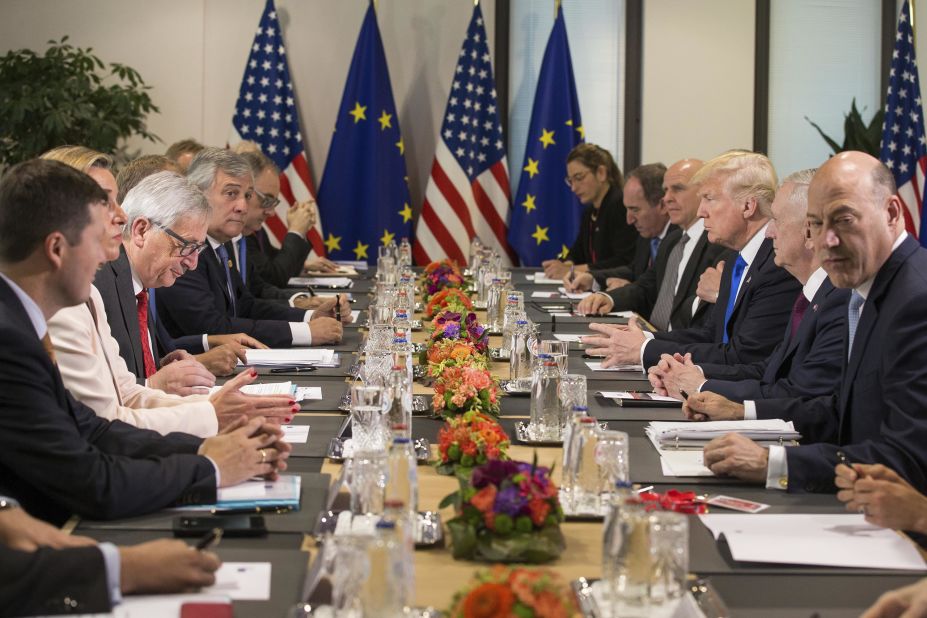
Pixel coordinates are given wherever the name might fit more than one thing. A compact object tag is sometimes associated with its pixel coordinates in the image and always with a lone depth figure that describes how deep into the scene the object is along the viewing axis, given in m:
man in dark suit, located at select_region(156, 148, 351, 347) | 4.75
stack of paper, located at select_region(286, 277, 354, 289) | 6.85
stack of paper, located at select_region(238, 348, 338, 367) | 4.12
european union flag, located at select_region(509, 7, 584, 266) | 9.28
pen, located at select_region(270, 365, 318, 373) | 3.99
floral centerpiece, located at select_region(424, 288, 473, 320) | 4.70
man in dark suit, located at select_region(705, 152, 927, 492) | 2.56
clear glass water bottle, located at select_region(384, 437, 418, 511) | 2.11
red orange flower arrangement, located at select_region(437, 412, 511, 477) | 2.52
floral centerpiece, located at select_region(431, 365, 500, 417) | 3.15
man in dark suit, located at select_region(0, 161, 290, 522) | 2.18
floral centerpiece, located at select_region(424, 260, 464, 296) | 5.89
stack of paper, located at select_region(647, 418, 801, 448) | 2.86
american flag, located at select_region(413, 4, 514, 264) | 9.16
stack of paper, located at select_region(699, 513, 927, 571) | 2.05
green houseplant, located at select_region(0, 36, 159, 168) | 7.84
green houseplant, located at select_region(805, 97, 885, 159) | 8.78
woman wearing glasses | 7.86
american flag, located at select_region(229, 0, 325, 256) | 8.94
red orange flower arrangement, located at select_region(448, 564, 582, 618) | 1.49
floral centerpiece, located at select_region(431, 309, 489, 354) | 3.97
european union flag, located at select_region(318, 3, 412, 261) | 9.09
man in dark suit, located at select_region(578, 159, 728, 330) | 5.55
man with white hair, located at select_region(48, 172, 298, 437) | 2.78
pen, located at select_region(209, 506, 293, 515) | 2.28
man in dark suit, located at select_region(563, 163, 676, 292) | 6.93
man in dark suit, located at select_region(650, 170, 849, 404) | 3.35
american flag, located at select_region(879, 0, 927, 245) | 8.16
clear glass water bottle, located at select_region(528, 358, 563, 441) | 2.97
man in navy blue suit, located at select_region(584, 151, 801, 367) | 4.21
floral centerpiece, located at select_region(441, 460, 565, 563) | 2.01
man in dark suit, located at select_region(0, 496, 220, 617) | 1.79
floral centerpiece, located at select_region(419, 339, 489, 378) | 3.44
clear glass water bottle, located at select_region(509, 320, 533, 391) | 3.67
